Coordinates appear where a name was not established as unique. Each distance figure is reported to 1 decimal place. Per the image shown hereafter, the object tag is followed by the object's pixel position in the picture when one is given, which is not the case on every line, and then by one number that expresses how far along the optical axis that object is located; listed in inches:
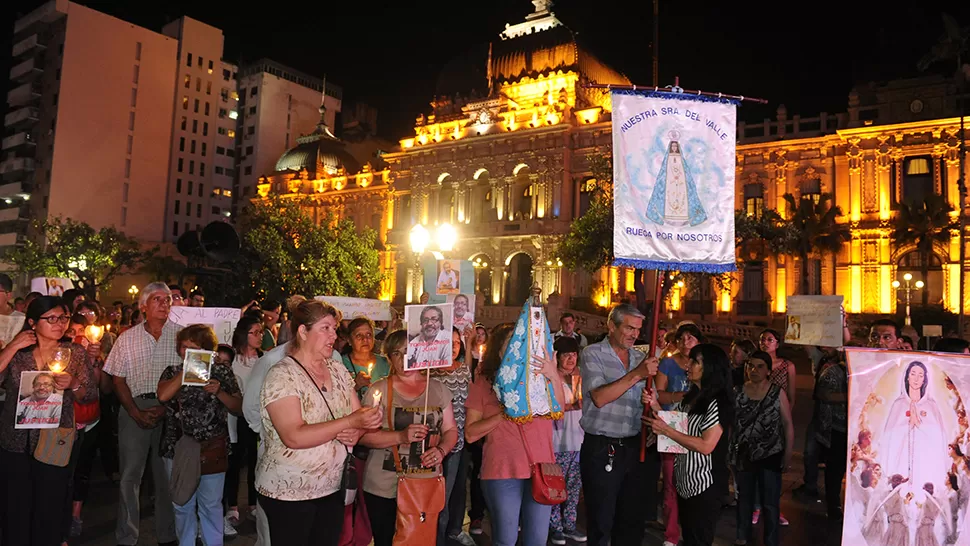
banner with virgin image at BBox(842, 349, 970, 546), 190.2
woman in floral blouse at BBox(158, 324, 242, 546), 221.0
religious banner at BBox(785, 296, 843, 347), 344.5
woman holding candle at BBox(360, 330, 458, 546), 187.2
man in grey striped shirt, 225.8
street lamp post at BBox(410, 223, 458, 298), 528.1
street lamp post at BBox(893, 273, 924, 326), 1250.0
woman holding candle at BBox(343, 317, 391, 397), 281.1
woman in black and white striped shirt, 204.7
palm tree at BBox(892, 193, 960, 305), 1209.4
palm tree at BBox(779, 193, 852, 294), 1283.2
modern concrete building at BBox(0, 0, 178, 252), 2447.1
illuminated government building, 1318.9
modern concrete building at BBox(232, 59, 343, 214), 2805.1
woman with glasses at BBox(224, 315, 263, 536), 282.9
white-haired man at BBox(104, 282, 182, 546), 244.8
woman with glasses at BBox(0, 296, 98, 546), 211.2
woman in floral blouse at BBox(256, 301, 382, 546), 160.2
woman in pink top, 202.8
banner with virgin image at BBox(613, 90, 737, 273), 236.7
